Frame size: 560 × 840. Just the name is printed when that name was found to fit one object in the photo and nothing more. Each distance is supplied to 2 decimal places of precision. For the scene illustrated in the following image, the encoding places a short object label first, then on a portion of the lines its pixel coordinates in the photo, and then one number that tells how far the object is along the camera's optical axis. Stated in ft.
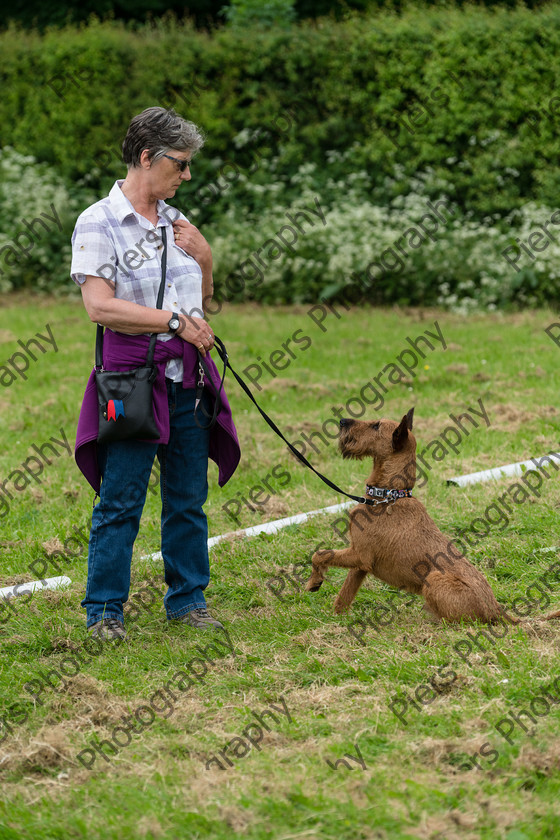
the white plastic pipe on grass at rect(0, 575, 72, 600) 33.06
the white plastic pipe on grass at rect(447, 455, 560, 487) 41.96
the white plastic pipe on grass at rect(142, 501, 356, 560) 37.32
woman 26.40
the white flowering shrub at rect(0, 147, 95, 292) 90.58
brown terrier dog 27.37
